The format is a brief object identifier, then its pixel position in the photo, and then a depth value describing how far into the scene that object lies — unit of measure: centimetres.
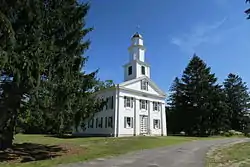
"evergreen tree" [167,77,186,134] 4327
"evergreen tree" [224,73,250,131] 5273
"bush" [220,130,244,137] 4001
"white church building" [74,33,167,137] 3084
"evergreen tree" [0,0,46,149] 970
